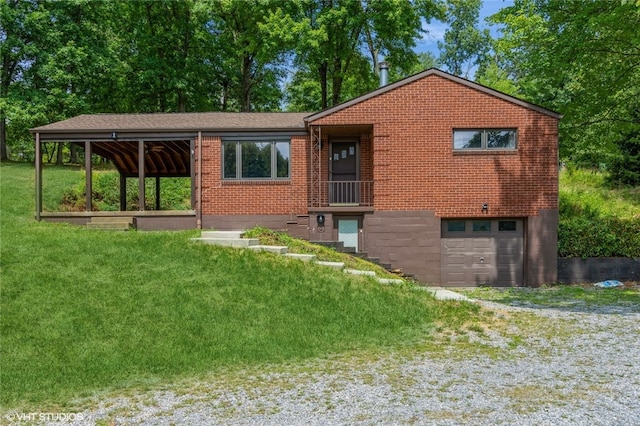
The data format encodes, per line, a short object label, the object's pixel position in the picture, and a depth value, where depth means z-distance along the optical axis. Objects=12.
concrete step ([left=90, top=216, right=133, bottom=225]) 14.71
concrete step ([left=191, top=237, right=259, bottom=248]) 12.09
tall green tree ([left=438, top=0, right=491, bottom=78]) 45.06
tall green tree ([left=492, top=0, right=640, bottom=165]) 13.79
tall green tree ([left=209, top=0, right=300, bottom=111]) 25.98
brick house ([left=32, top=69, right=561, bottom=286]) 14.54
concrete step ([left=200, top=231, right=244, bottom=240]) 12.63
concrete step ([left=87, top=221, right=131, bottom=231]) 14.30
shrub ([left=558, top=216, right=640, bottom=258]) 15.01
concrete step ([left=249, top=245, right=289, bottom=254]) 11.95
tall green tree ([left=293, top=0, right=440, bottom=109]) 25.42
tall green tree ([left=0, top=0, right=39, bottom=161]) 26.08
